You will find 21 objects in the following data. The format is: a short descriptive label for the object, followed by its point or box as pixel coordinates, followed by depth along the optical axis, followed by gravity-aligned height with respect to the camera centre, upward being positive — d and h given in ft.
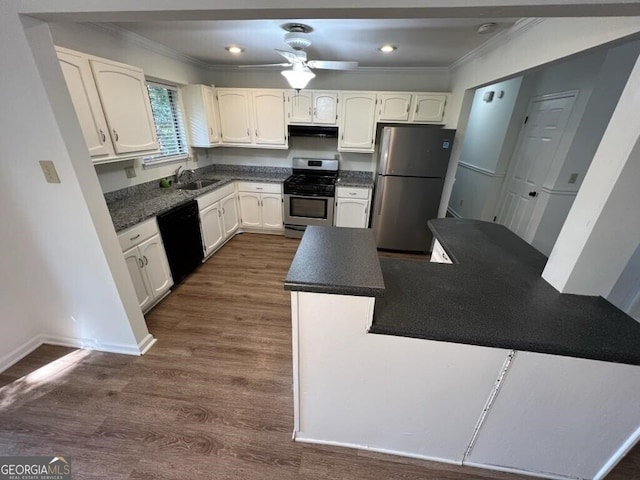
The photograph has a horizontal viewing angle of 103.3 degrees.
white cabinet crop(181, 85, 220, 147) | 10.72 +0.50
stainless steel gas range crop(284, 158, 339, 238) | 11.66 -2.74
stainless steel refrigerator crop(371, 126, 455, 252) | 10.00 -2.00
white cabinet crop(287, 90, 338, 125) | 11.19 +0.94
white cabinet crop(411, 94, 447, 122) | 10.73 +1.00
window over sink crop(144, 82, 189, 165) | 9.63 +0.08
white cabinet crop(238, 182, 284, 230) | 12.14 -3.46
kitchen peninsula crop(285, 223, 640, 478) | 3.25 -2.90
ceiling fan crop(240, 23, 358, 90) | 6.65 +1.69
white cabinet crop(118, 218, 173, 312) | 6.53 -3.55
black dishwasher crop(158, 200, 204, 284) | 7.90 -3.49
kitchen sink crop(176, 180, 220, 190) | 10.32 -2.26
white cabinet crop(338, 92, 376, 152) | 11.04 +0.41
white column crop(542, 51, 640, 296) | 3.11 -0.97
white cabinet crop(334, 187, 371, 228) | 11.62 -3.24
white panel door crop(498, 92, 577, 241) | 9.09 -0.76
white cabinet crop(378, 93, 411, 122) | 10.84 +1.03
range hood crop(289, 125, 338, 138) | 11.71 -0.05
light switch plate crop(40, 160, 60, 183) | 4.45 -0.80
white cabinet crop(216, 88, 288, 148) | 11.44 +0.46
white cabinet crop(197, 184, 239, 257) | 9.85 -3.55
